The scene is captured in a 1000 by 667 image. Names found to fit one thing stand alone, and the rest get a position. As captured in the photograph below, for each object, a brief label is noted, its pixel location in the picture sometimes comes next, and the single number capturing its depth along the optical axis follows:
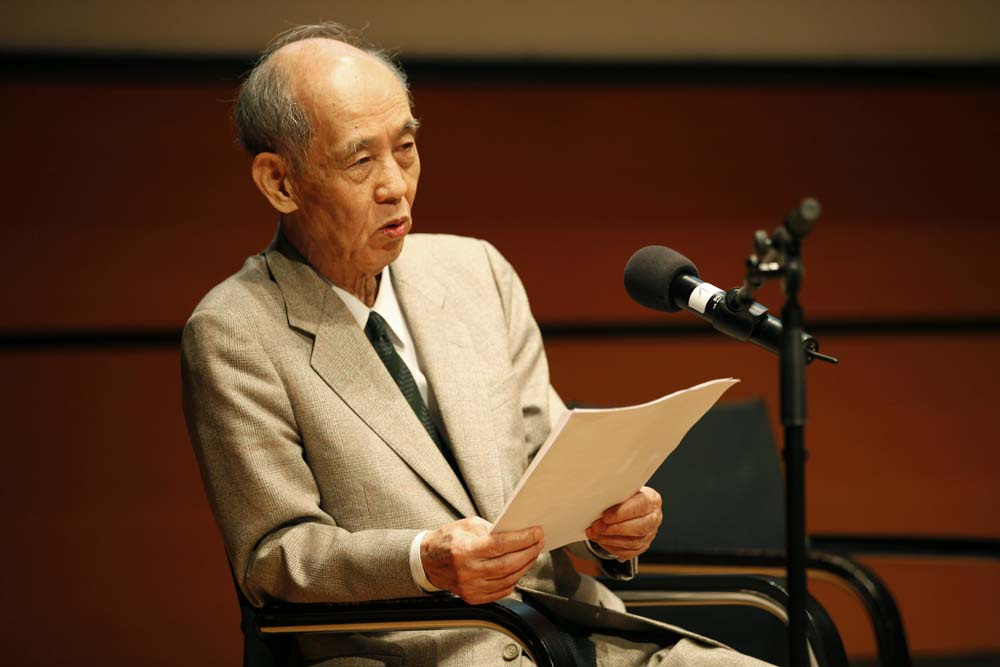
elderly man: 6.58
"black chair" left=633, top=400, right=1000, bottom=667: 7.09
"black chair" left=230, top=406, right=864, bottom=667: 6.51
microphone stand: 6.24
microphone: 6.36
